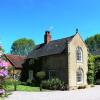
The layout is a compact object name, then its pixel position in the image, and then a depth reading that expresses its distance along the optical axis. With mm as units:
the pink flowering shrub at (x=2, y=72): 3861
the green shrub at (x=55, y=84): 18060
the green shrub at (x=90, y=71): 20917
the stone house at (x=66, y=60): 19021
